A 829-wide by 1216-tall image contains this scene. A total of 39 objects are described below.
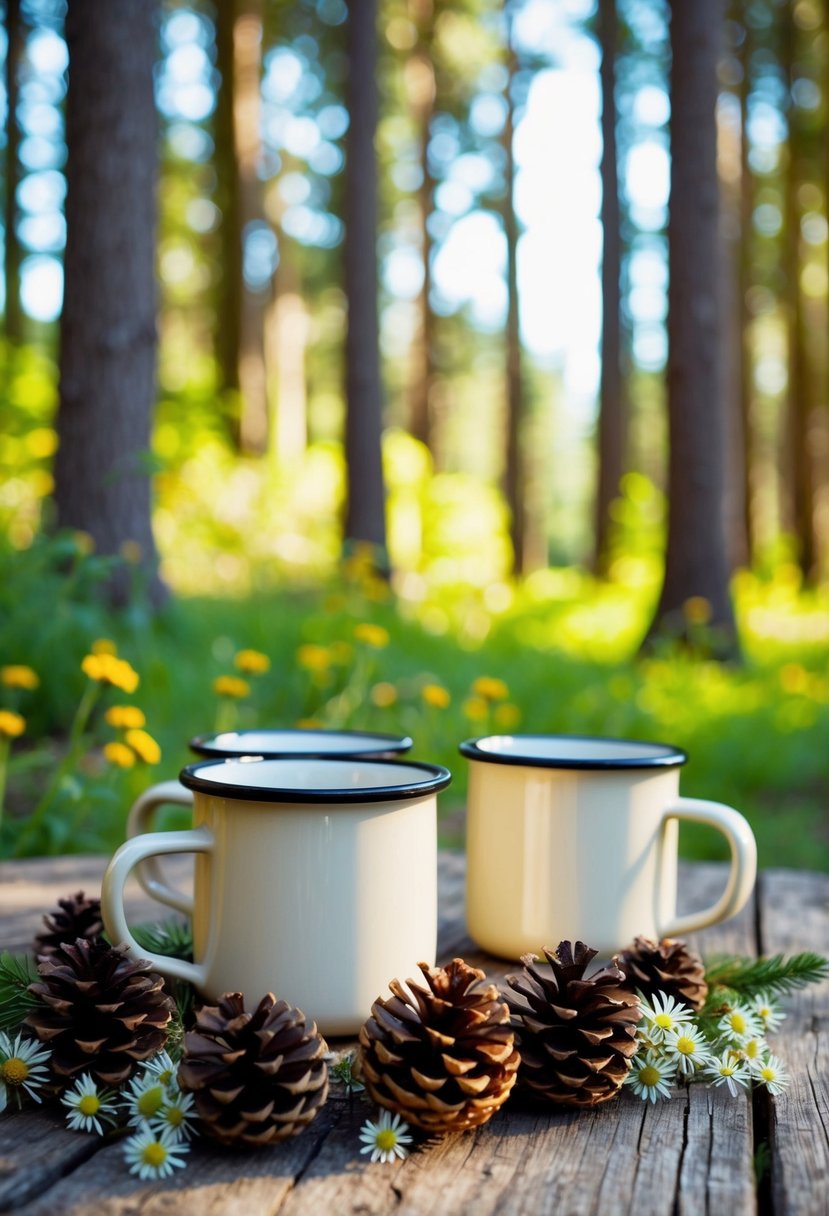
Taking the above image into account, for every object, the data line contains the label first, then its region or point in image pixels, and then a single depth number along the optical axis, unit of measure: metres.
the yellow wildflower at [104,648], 1.74
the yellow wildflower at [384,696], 2.64
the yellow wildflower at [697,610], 5.97
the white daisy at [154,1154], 0.70
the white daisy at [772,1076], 0.86
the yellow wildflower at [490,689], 2.08
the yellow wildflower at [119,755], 1.65
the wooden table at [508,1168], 0.67
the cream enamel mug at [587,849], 1.05
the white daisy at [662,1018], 0.88
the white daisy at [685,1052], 0.87
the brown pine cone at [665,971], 0.97
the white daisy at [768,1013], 1.00
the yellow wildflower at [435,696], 2.13
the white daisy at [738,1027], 0.91
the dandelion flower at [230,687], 1.76
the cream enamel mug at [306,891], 0.86
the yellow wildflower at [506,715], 2.45
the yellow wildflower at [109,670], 1.57
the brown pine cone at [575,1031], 0.81
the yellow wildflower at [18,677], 2.00
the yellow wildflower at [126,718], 1.50
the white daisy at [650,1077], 0.85
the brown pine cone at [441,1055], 0.74
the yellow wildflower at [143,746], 1.52
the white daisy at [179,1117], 0.74
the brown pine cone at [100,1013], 0.81
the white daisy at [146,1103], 0.75
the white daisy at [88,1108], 0.76
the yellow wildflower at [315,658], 2.38
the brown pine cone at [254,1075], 0.72
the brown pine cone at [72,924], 1.05
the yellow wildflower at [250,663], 1.90
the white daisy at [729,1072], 0.87
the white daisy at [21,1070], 0.80
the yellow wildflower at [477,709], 2.39
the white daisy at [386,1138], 0.73
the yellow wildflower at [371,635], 2.52
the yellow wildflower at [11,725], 1.64
